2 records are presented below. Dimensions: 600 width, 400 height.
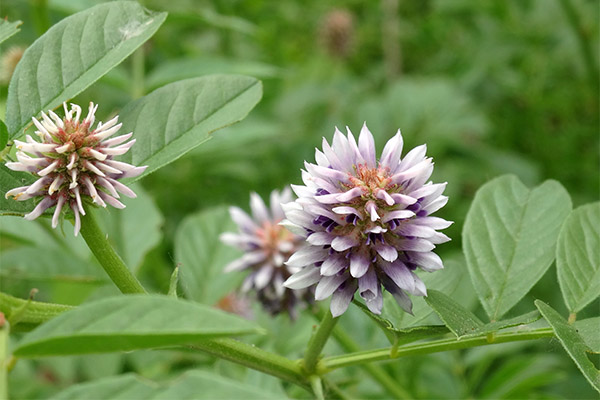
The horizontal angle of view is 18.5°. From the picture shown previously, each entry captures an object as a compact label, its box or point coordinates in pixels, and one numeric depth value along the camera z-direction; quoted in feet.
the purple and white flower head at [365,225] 0.89
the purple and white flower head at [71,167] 0.88
